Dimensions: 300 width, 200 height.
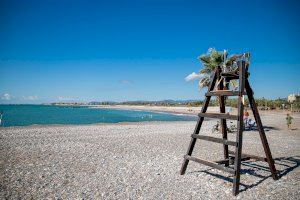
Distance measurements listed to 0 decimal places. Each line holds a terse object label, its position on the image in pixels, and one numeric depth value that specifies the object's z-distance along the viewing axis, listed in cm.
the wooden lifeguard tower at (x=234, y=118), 788
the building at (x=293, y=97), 8525
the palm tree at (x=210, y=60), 2639
